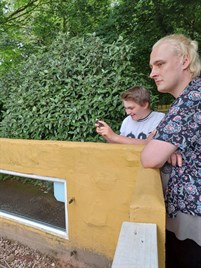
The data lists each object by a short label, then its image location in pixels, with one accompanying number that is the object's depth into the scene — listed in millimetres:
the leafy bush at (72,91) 3113
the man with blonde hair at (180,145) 1230
